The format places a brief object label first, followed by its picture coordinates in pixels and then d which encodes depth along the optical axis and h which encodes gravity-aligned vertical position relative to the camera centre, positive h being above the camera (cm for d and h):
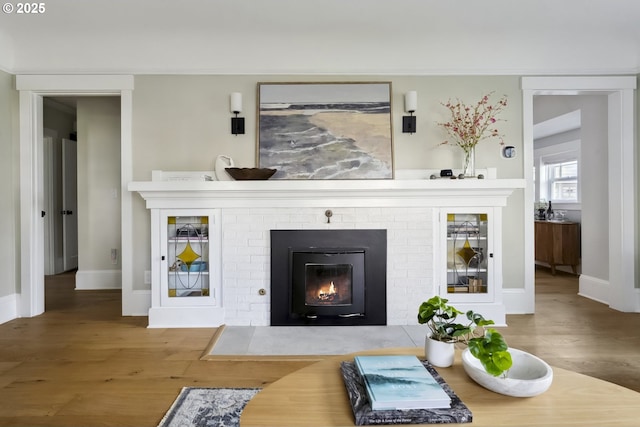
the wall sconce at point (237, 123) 320 +76
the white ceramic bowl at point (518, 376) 103 -50
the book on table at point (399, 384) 97 -50
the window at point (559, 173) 549 +58
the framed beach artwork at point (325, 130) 322 +70
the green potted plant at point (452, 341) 107 -42
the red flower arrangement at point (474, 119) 323 +80
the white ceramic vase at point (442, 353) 125 -49
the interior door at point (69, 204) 527 +9
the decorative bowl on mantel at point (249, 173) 295 +30
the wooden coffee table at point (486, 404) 94 -54
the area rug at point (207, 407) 163 -94
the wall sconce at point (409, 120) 322 +79
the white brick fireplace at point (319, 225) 299 -13
